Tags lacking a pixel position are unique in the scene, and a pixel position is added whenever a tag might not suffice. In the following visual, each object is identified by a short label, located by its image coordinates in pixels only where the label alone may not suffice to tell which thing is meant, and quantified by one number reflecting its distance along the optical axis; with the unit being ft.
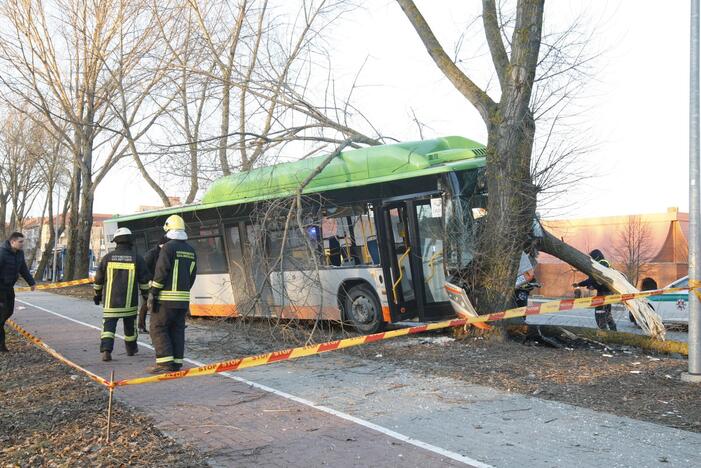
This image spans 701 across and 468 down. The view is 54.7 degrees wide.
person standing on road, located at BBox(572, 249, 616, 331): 37.09
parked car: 41.50
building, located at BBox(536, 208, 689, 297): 82.74
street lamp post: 24.39
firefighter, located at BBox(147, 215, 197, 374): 26.94
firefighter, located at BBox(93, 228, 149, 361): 30.12
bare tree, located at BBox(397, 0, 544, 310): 31.53
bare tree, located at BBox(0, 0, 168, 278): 68.74
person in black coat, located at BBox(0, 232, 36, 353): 32.96
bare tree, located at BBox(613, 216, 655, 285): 81.05
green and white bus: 34.09
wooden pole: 17.84
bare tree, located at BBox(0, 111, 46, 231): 122.62
